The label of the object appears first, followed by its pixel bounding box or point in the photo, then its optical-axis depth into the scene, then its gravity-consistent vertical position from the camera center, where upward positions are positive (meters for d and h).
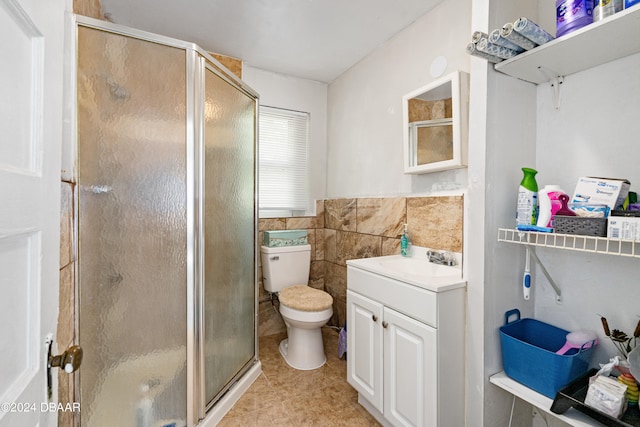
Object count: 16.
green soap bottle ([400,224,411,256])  1.90 -0.21
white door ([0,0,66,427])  0.46 +0.02
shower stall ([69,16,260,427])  1.20 -0.06
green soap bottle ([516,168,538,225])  1.14 +0.05
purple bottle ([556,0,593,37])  0.97 +0.66
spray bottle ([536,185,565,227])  1.07 +0.03
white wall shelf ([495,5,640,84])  0.90 +0.58
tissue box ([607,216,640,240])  0.84 -0.04
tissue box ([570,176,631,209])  0.93 +0.07
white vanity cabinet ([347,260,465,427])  1.27 -0.66
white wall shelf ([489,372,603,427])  0.97 -0.69
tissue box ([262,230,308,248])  2.47 -0.22
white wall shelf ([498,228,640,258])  0.97 -0.10
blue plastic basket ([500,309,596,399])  1.05 -0.55
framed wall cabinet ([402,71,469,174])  1.52 +0.50
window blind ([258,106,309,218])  2.66 +0.46
